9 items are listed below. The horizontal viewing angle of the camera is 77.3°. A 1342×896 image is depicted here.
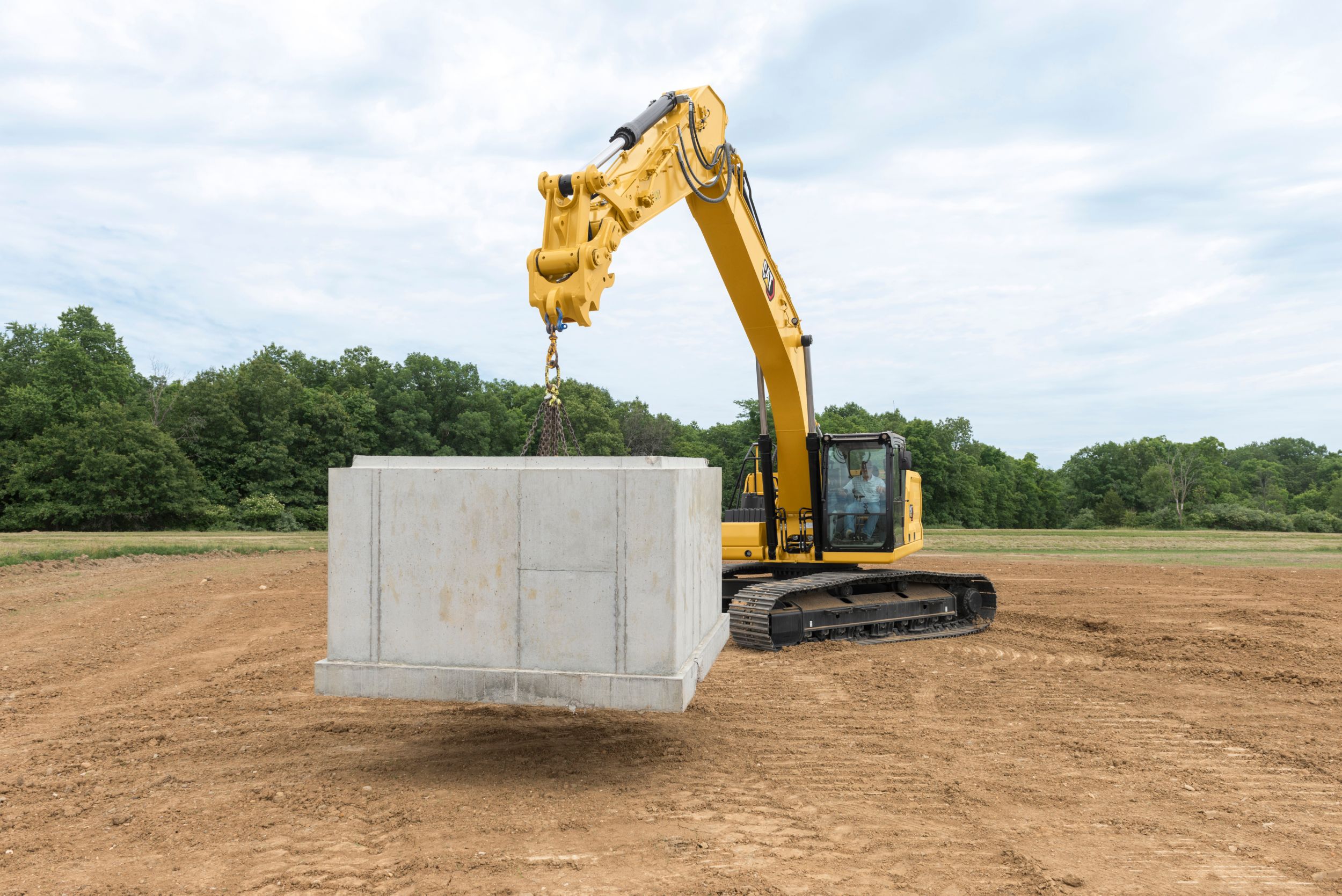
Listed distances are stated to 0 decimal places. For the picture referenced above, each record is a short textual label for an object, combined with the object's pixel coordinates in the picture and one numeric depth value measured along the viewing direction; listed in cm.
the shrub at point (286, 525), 4147
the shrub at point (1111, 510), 6116
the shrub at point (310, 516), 4484
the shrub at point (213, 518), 4116
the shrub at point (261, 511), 4134
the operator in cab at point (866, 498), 1199
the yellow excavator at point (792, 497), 950
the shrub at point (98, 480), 3941
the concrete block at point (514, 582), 523
